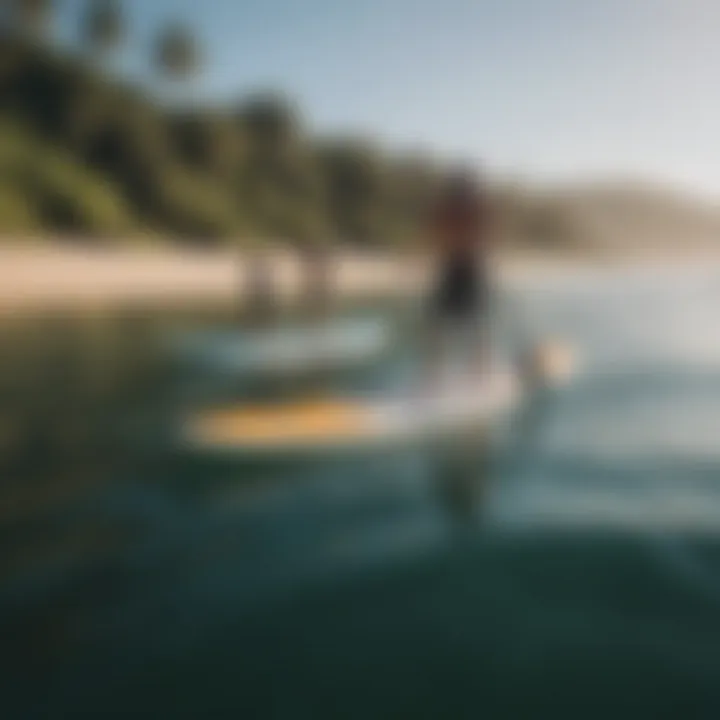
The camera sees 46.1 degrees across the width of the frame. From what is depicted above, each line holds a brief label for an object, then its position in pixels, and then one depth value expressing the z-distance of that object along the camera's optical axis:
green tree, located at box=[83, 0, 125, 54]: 46.16
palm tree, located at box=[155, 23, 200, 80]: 47.25
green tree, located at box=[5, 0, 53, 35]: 44.69
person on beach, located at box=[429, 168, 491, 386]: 10.67
